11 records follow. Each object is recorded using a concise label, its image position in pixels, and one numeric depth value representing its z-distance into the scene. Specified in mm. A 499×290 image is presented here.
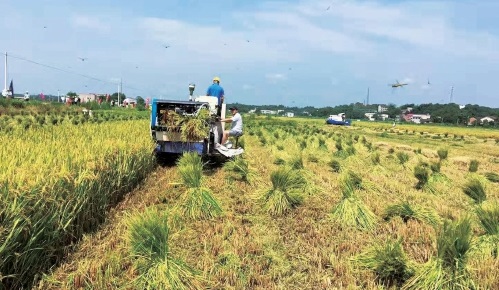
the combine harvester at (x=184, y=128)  9148
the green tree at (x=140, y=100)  70438
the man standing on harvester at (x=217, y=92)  10516
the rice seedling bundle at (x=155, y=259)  3572
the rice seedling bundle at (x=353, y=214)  5723
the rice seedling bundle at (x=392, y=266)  4004
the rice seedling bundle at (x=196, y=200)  5828
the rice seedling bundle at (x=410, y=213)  5980
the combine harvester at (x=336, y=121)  59188
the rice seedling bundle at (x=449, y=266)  3693
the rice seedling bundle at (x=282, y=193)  6316
